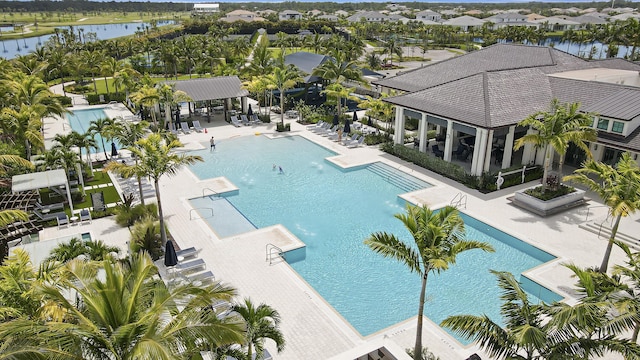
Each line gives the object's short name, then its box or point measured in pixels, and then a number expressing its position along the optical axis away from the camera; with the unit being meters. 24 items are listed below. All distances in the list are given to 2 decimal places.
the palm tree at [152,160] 17.16
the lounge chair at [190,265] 16.53
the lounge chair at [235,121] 36.84
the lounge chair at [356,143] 31.69
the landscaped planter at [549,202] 21.47
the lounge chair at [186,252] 17.22
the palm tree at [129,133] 21.73
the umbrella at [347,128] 32.78
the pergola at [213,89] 35.62
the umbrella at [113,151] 28.57
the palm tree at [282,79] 34.88
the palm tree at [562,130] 20.50
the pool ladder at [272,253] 17.72
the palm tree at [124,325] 6.76
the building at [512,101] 23.93
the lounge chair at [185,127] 35.16
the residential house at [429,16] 143.12
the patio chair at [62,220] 20.12
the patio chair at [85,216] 20.56
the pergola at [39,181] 20.14
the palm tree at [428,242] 10.83
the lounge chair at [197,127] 35.72
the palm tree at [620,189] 15.33
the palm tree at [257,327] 9.94
